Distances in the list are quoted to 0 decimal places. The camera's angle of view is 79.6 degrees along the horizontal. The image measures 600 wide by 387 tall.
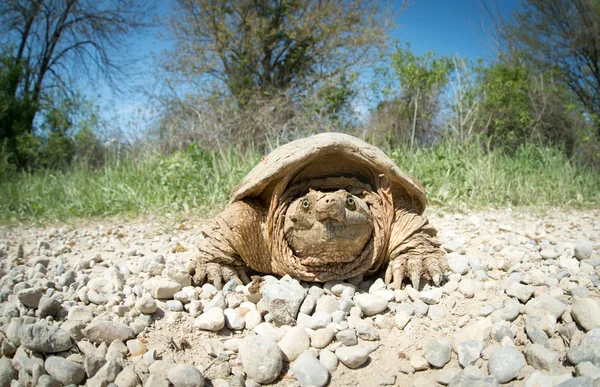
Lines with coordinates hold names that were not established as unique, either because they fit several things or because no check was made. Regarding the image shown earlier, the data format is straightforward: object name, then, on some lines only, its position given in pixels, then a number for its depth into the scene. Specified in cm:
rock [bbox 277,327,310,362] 34
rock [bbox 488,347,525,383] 29
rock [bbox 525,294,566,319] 36
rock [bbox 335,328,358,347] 35
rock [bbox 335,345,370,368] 32
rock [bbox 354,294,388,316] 40
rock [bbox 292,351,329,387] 31
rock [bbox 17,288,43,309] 40
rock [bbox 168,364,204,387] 29
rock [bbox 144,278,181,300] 42
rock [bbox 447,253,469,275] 49
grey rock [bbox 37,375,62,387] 29
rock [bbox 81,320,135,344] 35
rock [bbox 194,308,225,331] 38
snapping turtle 43
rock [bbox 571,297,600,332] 33
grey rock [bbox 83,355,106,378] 31
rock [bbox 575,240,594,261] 52
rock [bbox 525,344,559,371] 29
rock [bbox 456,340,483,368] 31
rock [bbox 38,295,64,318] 38
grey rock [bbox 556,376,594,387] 25
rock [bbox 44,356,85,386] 30
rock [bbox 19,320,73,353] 32
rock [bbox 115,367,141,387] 29
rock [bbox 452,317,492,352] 34
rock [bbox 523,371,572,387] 27
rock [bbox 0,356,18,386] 30
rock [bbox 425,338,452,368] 32
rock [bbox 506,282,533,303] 40
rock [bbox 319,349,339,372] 33
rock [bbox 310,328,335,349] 35
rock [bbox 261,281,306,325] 39
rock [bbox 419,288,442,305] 42
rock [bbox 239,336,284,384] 31
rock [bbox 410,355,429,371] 32
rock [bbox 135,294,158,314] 38
